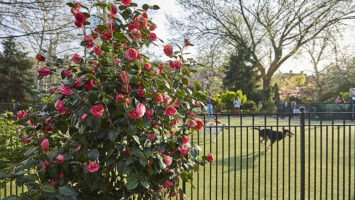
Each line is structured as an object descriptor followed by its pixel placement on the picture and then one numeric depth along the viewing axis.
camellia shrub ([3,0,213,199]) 2.10
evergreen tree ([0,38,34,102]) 21.05
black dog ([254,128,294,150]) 7.61
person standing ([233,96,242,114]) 20.48
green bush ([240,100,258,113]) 23.23
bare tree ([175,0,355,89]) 24.16
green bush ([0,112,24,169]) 3.62
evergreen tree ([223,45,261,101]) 27.44
